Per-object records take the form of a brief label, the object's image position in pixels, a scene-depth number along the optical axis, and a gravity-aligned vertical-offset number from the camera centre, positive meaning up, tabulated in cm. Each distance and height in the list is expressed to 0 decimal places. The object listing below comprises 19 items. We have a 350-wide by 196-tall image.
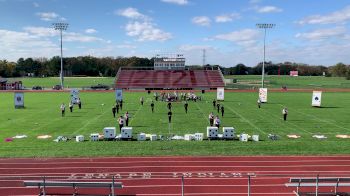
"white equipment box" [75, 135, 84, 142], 2277 -385
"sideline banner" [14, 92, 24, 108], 4006 -253
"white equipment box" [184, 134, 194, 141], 2308 -368
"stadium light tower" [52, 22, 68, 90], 7892 +1153
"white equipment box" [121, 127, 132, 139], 2321 -349
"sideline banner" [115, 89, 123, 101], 4076 -180
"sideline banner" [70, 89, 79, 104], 4059 -200
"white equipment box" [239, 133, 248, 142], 2287 -364
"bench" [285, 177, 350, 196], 1162 -336
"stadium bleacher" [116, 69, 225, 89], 7944 +32
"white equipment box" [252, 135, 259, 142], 2283 -363
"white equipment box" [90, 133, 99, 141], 2294 -377
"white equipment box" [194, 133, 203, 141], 2309 -367
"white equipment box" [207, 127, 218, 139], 2339 -337
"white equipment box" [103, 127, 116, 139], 2316 -352
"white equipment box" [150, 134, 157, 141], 2298 -371
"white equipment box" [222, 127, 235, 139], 2319 -339
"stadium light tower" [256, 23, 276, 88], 7225 +1156
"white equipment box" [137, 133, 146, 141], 2298 -372
